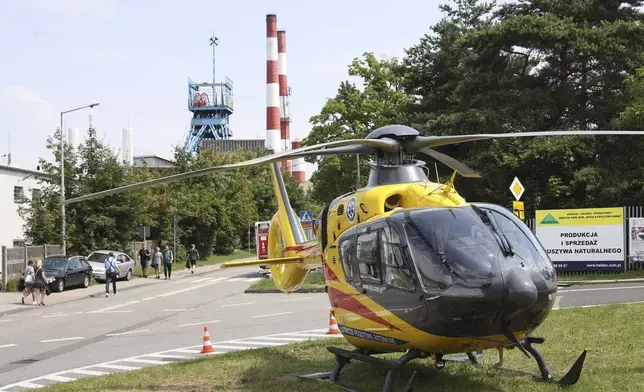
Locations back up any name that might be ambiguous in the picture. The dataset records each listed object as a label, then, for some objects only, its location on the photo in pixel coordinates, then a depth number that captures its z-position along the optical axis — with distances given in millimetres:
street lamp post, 35269
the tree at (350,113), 51750
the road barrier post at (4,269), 30938
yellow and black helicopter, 7953
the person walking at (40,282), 26453
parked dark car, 31156
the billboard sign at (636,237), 25109
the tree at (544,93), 30609
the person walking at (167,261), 39344
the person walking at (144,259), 40688
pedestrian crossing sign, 34272
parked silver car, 36219
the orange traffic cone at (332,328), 15109
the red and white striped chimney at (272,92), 69625
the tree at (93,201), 37812
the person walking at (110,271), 29994
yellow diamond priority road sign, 20723
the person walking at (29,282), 26734
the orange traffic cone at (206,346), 13695
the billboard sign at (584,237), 25406
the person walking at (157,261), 40656
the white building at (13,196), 40844
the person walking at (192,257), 44250
